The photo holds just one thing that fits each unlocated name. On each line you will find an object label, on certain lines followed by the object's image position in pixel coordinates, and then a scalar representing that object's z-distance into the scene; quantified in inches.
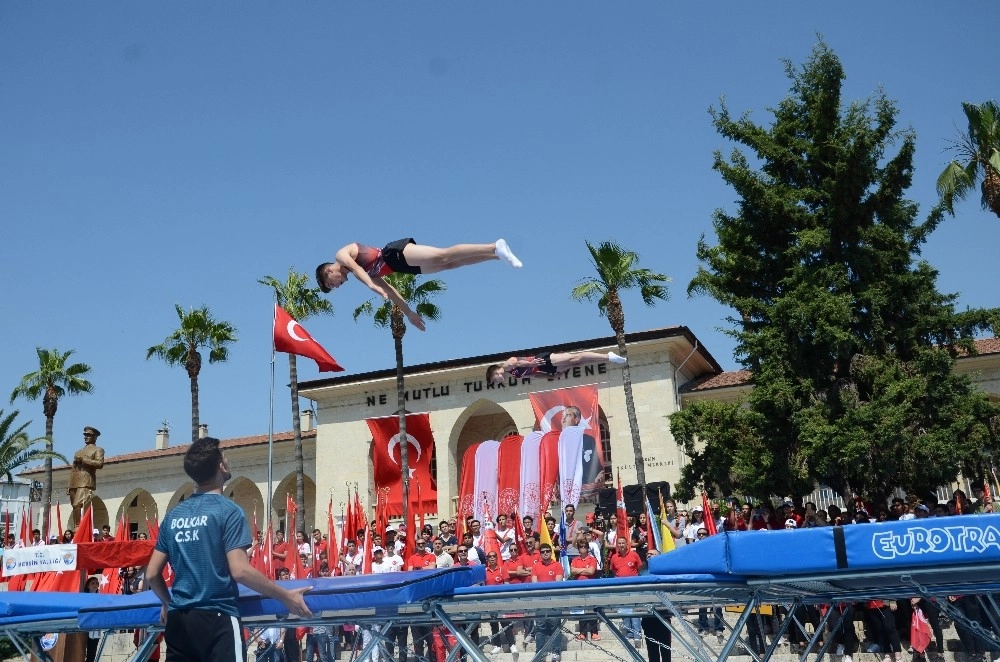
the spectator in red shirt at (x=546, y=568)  522.3
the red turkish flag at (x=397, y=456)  1221.7
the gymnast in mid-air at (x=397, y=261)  299.0
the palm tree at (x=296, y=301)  1284.4
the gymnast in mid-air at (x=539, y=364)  500.7
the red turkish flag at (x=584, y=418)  1023.2
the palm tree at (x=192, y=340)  1385.3
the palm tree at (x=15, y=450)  1333.7
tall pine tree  743.1
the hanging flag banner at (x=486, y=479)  1059.9
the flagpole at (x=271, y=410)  687.7
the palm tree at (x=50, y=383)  1456.7
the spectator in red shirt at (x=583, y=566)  506.6
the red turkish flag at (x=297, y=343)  642.8
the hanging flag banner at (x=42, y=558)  632.4
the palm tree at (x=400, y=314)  1203.9
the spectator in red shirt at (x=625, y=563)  513.3
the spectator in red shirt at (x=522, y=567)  527.8
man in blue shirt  169.6
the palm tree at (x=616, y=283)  1073.5
